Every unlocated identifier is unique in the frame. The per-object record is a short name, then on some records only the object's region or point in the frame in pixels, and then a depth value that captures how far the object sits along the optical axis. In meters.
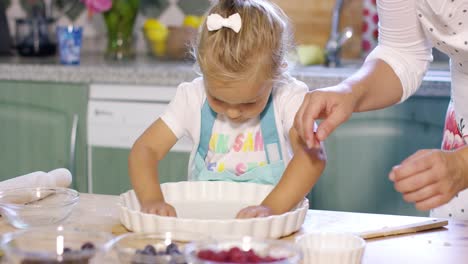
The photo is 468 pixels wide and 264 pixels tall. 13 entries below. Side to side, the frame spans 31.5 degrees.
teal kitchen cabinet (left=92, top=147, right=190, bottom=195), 2.70
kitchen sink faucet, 2.92
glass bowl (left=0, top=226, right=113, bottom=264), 0.96
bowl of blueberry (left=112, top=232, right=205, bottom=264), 0.99
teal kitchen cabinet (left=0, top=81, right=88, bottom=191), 2.79
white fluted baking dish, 1.23
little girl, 1.51
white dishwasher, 2.68
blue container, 2.91
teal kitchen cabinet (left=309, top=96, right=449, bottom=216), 2.49
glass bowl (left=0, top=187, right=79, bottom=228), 1.31
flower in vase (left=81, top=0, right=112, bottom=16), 3.04
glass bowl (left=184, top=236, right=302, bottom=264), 0.99
